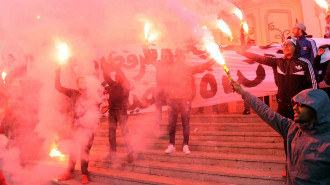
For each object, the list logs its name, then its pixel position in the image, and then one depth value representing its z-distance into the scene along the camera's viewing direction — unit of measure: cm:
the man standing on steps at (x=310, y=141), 178
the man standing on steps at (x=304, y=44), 405
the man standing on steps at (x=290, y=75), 352
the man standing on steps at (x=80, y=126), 476
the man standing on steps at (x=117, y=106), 530
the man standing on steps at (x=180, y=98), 505
